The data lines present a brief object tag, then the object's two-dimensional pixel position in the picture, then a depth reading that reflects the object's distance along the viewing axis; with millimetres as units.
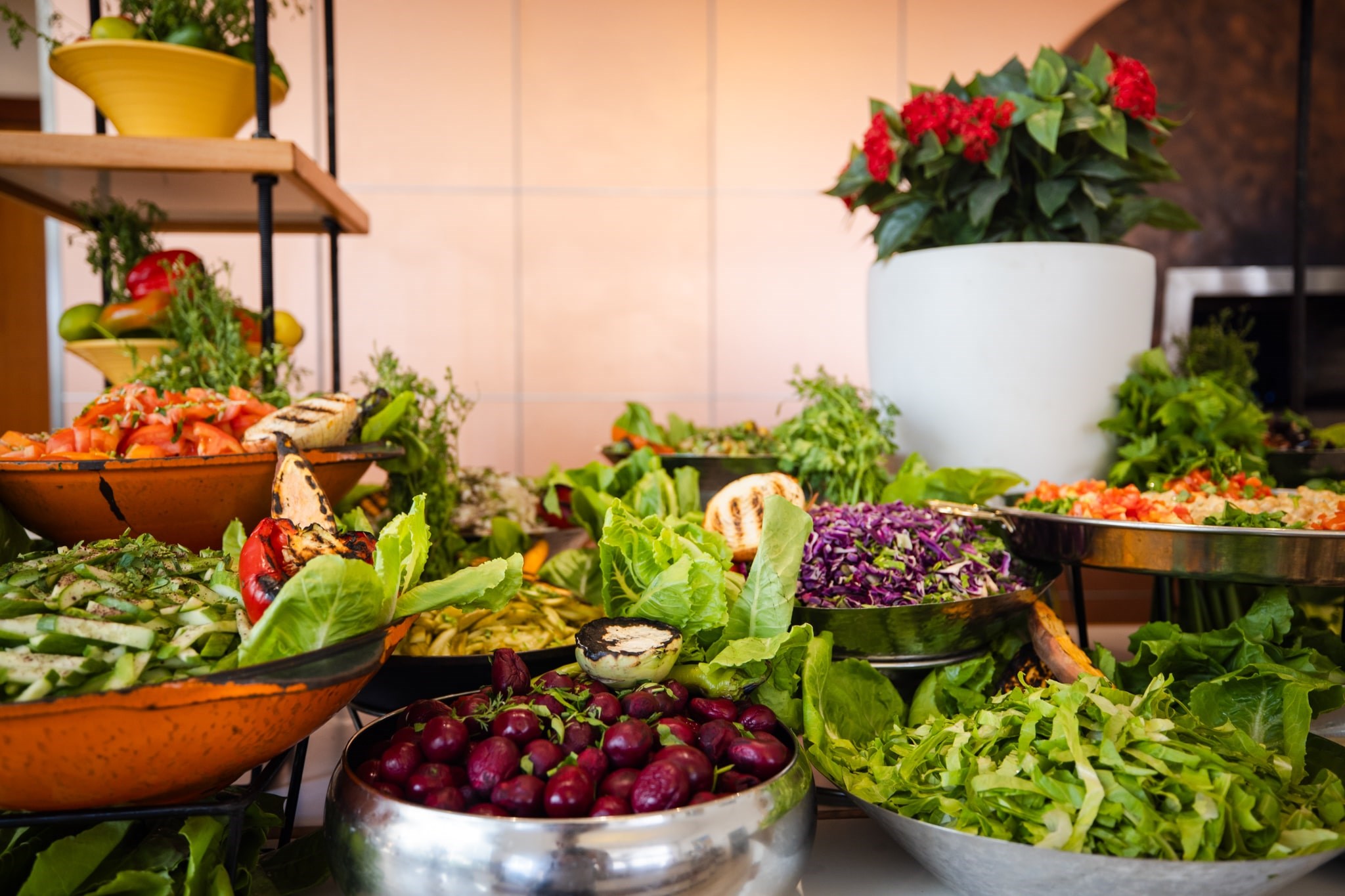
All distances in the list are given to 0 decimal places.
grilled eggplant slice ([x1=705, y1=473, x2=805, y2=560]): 1256
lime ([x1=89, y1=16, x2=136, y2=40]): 1445
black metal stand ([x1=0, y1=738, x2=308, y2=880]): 667
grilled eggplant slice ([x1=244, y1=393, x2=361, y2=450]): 1101
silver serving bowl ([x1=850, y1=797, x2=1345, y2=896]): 670
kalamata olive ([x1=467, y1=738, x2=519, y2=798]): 682
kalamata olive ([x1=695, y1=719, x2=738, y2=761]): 750
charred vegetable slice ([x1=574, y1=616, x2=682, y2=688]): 844
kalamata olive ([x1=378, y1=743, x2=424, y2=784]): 708
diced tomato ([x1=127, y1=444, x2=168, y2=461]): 1051
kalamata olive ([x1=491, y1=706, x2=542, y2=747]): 727
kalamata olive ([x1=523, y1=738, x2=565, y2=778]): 692
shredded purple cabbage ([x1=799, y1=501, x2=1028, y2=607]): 1191
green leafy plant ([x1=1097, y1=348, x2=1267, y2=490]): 1627
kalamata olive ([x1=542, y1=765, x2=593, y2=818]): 648
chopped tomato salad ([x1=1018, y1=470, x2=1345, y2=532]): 1217
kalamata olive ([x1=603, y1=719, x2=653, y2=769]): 707
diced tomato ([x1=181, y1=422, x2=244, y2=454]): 1083
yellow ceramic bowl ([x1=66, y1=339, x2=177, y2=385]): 1512
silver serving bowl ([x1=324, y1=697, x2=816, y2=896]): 612
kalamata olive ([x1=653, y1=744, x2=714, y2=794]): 686
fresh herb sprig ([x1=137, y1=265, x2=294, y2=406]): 1397
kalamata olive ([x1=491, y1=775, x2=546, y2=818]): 655
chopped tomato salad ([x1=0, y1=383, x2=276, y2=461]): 1090
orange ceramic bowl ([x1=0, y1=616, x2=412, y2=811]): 608
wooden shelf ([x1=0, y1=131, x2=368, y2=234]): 1346
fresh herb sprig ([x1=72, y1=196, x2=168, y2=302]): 1642
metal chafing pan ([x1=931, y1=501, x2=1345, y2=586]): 1023
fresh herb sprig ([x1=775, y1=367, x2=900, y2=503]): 1635
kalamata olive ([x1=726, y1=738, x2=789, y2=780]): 723
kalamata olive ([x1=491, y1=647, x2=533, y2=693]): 843
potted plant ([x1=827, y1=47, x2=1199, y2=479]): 1670
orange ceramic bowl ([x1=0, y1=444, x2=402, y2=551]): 992
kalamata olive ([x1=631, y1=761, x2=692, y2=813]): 652
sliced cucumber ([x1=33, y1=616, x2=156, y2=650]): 670
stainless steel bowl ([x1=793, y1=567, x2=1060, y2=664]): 1065
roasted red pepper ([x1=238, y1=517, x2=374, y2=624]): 717
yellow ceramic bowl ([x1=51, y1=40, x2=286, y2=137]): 1421
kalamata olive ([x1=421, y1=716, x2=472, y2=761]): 729
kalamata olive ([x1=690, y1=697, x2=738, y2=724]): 817
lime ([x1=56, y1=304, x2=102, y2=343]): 1529
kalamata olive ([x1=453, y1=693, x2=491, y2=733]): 780
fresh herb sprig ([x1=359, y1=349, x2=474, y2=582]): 1396
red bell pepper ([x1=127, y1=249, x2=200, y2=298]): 1562
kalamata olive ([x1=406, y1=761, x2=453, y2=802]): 682
